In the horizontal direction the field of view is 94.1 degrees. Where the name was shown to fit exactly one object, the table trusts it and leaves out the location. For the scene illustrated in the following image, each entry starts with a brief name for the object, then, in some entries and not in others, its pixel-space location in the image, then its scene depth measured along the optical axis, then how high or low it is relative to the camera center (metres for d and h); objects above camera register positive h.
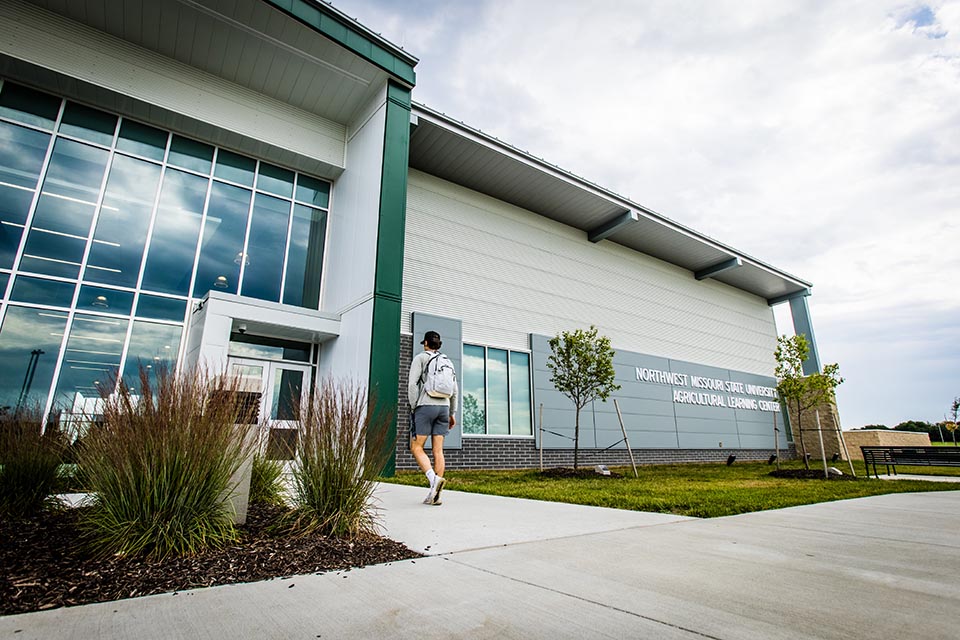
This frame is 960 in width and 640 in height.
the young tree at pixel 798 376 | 10.47 +1.59
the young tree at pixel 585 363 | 9.32 +1.62
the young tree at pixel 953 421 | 45.12 +2.53
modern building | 8.33 +4.99
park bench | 8.42 -0.20
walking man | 4.72 +0.45
